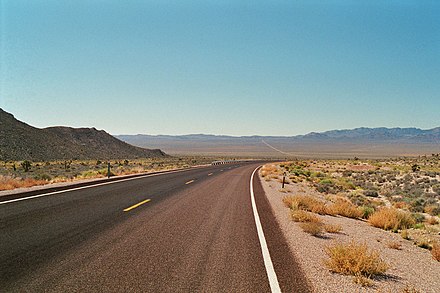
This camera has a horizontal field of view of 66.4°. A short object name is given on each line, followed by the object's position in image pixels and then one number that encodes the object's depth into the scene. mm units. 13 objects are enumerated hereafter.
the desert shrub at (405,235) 9156
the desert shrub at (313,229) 8430
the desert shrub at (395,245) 7784
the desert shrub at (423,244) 8312
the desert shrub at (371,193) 21708
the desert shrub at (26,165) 36450
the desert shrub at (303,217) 10055
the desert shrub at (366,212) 12623
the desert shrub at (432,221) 12912
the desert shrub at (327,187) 23062
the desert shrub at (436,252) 7088
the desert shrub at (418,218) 13078
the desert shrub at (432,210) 15474
